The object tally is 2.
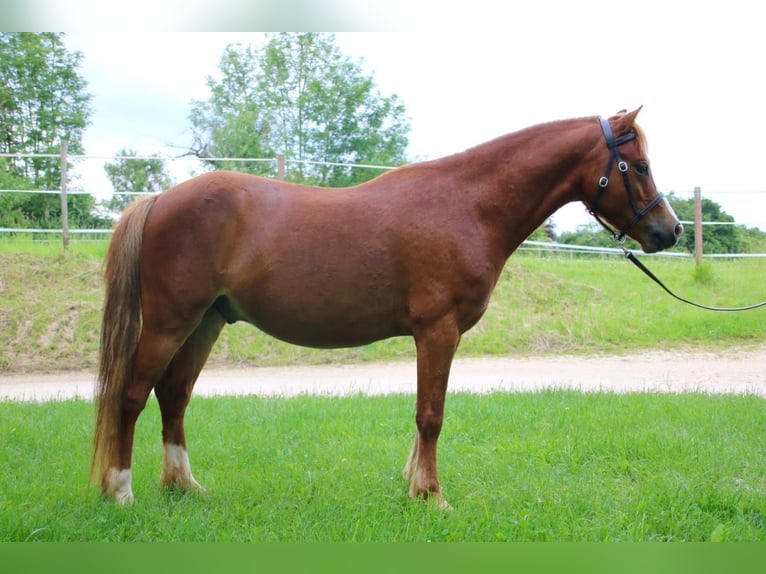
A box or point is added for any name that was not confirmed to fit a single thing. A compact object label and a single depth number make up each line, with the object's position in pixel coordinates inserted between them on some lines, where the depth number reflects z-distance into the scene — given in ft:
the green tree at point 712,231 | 47.34
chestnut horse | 11.69
